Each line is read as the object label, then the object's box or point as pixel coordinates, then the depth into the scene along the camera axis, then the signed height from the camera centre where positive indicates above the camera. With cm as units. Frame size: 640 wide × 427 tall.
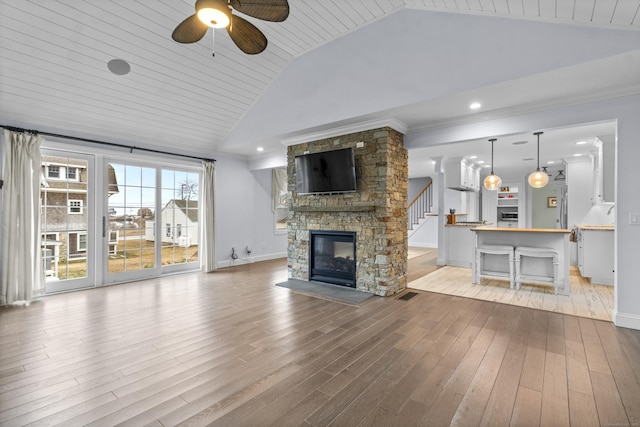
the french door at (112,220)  477 -15
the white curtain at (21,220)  415 -13
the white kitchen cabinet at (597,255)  514 -76
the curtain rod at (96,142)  425 +115
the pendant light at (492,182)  663 +65
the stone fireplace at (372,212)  451 -1
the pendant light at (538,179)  592 +64
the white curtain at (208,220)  639 -19
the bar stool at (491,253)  488 -83
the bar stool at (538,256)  450 -79
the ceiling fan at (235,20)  217 +150
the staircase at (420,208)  1076 +12
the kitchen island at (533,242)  457 -52
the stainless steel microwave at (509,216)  1075 -17
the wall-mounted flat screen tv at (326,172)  469 +65
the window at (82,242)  498 -51
